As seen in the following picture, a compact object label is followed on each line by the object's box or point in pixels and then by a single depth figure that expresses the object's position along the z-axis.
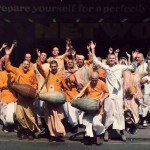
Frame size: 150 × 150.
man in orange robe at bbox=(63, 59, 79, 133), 11.60
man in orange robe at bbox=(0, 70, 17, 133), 11.79
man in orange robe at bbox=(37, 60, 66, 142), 10.80
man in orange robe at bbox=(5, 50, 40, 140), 11.05
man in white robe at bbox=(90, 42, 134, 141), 11.03
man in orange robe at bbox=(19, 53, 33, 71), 11.82
